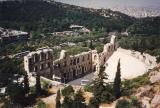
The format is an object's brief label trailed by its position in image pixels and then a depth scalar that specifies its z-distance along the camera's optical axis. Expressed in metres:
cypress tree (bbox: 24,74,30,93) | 57.62
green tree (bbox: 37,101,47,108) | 51.52
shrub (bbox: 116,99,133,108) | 49.24
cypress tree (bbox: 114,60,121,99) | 54.58
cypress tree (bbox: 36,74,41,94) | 57.73
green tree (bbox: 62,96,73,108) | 50.58
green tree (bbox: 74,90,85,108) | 50.78
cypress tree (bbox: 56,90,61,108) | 50.77
